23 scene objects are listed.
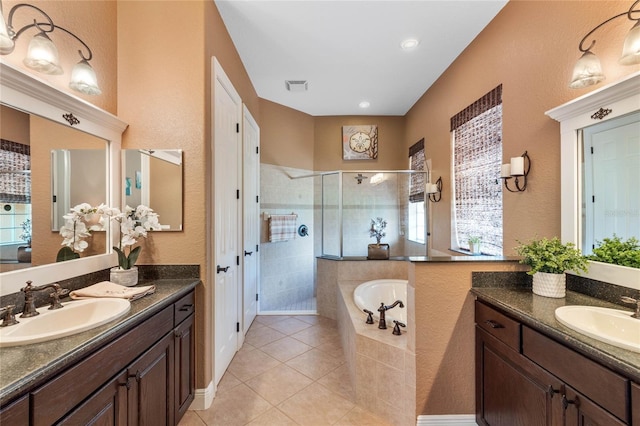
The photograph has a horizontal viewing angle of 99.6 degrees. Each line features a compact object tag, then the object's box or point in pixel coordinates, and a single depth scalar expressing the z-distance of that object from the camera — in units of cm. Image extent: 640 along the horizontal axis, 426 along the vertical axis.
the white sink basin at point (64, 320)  97
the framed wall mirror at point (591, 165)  129
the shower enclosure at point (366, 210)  391
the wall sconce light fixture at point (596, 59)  117
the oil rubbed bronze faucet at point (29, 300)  115
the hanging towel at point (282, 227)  369
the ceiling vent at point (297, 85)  332
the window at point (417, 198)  374
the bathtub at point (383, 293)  291
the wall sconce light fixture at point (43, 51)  114
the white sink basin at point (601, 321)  110
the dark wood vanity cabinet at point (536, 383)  92
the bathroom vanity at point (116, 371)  81
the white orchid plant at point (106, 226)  154
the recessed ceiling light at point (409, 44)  252
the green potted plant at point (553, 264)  143
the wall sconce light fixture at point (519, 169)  189
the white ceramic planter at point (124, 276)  166
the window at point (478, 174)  228
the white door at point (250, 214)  293
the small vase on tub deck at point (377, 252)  347
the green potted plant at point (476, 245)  249
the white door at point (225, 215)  211
